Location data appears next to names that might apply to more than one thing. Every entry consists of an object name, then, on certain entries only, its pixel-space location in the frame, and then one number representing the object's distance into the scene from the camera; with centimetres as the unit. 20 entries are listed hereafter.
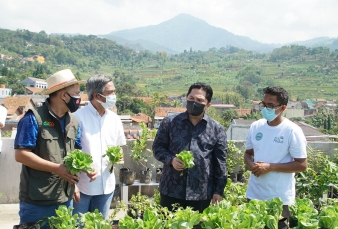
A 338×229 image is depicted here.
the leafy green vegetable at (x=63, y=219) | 172
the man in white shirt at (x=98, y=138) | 274
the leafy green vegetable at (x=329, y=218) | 178
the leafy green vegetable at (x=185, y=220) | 165
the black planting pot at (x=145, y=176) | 469
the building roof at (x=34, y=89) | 7080
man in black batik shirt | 268
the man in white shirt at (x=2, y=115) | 372
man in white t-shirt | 271
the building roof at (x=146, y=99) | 6612
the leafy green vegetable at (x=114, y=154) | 265
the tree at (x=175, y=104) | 6378
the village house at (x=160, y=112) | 5075
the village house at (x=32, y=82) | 8406
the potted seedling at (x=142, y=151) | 466
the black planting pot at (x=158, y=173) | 475
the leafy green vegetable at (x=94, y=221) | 168
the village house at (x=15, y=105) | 3922
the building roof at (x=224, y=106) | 7397
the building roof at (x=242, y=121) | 3561
